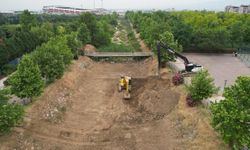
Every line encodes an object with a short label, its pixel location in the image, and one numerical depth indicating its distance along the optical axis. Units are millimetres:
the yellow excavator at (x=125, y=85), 35025
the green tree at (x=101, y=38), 62375
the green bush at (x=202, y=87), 26495
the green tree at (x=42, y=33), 58872
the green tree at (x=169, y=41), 41841
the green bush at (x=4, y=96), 21786
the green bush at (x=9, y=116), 21141
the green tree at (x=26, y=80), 26453
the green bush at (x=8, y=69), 42031
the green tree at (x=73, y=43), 47844
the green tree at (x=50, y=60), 33250
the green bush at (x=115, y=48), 57656
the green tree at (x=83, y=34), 56253
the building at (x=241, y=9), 137200
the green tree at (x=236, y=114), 18250
